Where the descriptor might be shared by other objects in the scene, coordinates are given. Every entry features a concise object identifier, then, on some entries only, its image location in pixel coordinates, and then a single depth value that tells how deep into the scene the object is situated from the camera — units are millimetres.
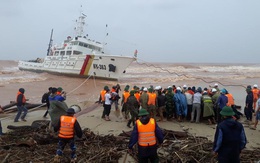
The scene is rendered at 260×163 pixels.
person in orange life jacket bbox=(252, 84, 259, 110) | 9289
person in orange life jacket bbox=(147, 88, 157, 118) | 8297
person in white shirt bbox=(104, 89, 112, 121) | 8823
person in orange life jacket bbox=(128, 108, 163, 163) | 3982
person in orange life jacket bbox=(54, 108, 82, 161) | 4793
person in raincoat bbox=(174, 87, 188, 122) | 8641
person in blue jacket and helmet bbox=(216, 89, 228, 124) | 7637
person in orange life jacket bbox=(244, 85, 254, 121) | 8312
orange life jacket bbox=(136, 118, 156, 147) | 3982
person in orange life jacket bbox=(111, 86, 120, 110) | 9795
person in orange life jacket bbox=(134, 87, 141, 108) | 9073
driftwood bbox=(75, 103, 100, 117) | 10218
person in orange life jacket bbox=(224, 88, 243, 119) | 7814
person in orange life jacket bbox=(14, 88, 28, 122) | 8717
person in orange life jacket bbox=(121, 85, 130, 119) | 8935
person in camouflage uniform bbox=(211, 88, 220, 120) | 8469
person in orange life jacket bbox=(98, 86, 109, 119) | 9117
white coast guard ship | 24453
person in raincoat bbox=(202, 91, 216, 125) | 8352
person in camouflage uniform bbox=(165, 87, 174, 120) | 8742
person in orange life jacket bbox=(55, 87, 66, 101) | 6432
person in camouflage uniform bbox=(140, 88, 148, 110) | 8242
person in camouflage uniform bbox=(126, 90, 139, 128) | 7766
